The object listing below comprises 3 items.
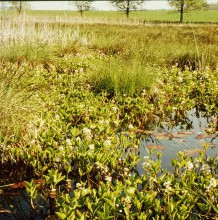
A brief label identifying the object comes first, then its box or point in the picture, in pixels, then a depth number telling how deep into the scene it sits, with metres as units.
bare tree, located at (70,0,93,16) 69.06
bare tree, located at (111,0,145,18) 57.19
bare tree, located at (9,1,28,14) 64.69
